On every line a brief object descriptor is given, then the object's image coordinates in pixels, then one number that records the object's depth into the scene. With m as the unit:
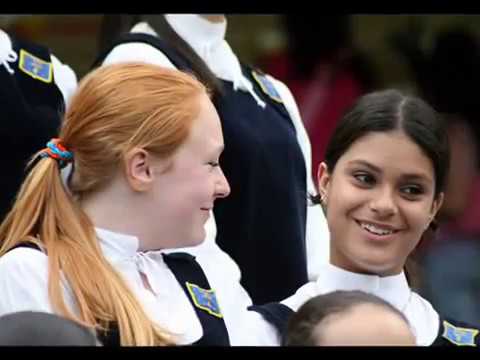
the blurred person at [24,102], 9.16
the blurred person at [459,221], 13.78
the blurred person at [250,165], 9.67
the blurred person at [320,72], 13.79
